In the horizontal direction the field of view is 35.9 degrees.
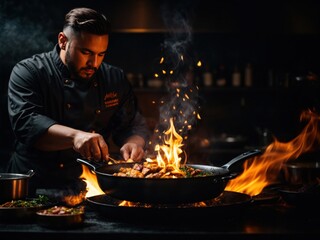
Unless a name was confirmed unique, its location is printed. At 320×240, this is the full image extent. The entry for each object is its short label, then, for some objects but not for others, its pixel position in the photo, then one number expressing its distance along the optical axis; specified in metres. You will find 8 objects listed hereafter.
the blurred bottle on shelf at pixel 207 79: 6.11
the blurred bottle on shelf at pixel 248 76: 6.12
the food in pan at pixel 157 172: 2.06
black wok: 1.89
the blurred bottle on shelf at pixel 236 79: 6.13
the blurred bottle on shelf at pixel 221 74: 6.15
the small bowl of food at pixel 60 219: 1.77
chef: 2.78
